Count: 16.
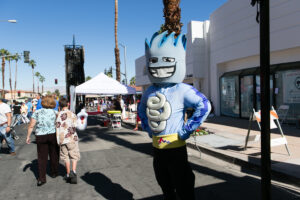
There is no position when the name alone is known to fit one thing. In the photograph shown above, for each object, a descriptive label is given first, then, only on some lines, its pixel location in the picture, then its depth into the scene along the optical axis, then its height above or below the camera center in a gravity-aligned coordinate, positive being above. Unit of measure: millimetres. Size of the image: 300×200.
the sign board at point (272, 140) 5352 -966
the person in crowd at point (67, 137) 4379 -690
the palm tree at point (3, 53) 48766 +10056
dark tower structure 22062 +3284
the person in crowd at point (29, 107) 16516 -460
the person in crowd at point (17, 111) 12127 -527
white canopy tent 11680 +621
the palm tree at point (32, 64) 71219 +10924
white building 9891 +2090
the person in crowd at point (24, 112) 15545 -750
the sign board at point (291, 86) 9836 +428
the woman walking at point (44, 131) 4473 -579
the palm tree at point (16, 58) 54031 +9753
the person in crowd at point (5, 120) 6215 -506
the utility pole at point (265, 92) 2340 +46
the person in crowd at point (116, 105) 12797 -317
